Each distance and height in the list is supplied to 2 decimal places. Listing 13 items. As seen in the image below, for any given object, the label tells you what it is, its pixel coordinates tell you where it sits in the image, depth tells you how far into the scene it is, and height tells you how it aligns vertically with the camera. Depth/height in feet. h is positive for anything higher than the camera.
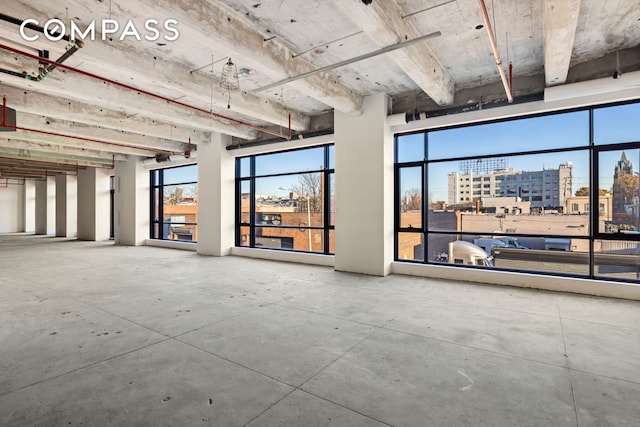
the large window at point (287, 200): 23.40 +0.97
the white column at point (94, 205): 40.37 +1.04
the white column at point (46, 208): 51.16 +0.86
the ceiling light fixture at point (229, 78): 14.92 +6.75
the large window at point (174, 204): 33.43 +1.02
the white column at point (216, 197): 27.27 +1.34
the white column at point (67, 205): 45.80 +1.18
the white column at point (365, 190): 18.95 +1.36
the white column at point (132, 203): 35.35 +1.11
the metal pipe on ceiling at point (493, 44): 8.57 +5.37
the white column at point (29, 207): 57.36 +1.16
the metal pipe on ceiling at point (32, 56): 10.53 +5.49
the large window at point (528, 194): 14.76 +0.92
